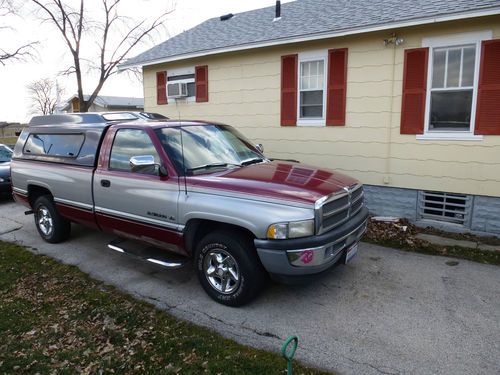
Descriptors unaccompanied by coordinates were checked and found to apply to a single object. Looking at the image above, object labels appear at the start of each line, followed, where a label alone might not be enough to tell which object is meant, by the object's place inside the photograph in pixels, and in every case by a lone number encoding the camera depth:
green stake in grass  2.53
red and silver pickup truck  3.51
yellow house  6.20
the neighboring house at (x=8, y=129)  44.32
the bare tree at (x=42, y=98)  55.16
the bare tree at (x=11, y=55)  21.79
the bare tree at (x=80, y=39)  21.55
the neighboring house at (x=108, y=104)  32.72
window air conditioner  9.97
